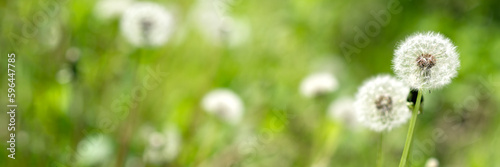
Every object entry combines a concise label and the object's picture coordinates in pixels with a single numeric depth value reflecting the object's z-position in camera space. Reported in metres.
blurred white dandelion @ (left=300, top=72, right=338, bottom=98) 1.22
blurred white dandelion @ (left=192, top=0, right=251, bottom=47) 1.32
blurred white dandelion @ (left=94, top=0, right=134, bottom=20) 1.29
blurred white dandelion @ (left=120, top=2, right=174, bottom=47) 1.20
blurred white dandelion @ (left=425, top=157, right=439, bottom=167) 0.98
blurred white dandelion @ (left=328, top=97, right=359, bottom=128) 1.22
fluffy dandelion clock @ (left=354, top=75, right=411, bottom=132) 0.99
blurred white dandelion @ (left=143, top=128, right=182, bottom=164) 1.12
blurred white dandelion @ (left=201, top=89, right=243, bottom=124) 1.21
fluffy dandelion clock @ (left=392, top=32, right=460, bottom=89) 0.87
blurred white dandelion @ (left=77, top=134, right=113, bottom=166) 1.13
